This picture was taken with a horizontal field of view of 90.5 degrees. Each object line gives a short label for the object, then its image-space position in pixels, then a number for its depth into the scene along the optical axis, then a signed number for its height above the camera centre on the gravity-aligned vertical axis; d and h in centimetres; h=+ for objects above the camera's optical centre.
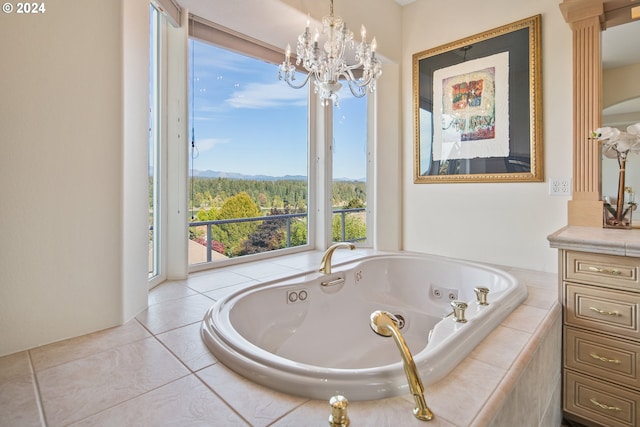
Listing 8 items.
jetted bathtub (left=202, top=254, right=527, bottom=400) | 86 -46
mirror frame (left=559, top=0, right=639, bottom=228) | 182 +69
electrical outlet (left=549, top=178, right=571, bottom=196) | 198 +16
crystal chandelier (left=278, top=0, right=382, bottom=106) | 174 +87
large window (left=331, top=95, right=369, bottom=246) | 298 +51
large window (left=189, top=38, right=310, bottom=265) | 226 +43
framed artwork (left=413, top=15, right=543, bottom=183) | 210 +76
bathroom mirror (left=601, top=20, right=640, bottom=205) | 183 +72
